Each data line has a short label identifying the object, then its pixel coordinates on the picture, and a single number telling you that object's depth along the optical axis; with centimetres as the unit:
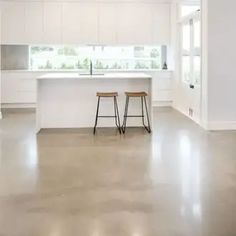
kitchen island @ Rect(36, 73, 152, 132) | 700
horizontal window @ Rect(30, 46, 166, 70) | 1029
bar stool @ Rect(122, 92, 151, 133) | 663
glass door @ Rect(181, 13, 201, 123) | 753
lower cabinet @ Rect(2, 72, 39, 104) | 971
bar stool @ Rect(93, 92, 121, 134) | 661
